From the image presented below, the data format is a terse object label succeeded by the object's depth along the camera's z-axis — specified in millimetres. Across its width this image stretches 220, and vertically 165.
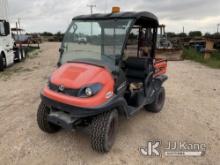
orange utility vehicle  2002
